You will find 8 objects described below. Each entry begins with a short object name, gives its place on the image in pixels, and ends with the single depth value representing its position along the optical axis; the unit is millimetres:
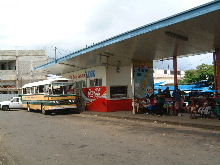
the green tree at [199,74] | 44181
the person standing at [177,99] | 17234
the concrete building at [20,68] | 47062
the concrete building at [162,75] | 77000
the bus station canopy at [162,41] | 10805
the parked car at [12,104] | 32719
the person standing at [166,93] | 18156
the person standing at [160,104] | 17219
